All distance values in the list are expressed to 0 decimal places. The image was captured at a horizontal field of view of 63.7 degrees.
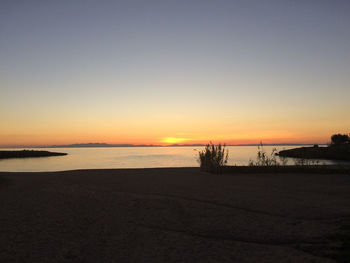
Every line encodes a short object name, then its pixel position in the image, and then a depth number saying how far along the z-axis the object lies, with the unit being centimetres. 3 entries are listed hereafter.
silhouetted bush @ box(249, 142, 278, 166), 1068
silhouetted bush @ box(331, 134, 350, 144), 3334
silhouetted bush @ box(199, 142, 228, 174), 1020
